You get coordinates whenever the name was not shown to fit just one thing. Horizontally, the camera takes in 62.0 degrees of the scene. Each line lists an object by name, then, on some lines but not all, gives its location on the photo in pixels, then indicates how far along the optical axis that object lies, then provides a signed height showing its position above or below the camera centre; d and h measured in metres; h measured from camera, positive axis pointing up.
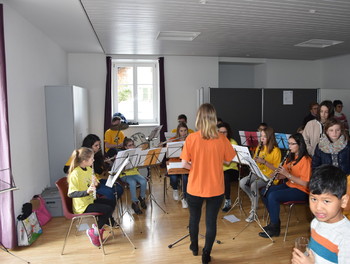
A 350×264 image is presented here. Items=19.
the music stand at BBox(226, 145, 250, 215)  3.34 -0.56
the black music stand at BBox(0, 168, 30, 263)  3.07 -0.81
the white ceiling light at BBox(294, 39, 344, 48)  5.92 +1.29
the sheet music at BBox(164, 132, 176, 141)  5.86 -0.58
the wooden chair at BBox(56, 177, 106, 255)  3.12 -1.04
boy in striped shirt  1.38 -0.51
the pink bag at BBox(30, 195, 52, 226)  3.90 -1.39
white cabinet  4.89 -0.30
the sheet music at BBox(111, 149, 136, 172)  3.40 -0.60
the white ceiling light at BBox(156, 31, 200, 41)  5.16 +1.31
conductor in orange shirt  2.65 -0.51
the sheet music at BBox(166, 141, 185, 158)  4.07 -0.61
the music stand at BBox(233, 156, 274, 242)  3.21 -0.70
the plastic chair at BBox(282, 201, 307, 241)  3.37 -1.13
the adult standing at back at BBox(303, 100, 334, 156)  4.12 -0.32
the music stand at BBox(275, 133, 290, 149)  4.76 -0.58
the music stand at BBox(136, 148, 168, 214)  3.78 -0.67
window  7.57 +0.41
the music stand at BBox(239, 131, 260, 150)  5.21 -0.59
